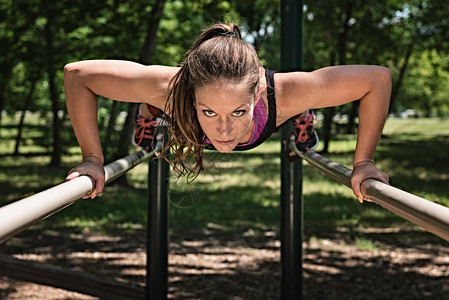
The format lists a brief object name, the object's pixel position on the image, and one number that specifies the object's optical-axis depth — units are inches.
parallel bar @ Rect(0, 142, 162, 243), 29.5
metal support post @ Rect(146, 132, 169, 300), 103.0
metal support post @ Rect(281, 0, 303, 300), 107.0
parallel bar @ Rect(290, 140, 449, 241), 32.3
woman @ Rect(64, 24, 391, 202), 64.6
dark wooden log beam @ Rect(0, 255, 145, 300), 110.3
